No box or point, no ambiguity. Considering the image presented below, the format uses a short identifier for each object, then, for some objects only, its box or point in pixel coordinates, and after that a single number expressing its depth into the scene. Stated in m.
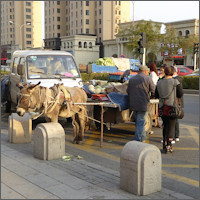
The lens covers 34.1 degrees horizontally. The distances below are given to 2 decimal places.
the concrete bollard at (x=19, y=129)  8.20
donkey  6.90
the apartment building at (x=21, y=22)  130.88
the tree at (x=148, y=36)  52.00
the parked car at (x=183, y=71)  31.15
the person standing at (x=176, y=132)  8.35
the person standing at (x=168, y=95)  7.32
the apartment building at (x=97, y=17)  101.50
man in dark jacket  7.67
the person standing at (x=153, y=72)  9.26
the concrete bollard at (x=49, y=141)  6.54
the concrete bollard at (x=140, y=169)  4.73
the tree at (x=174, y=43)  48.84
